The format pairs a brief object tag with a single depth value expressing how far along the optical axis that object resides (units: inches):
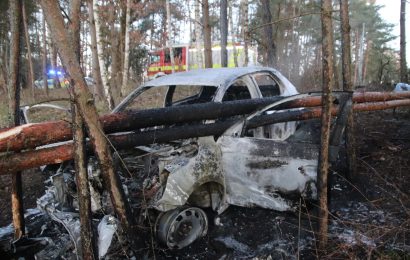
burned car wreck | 145.5
